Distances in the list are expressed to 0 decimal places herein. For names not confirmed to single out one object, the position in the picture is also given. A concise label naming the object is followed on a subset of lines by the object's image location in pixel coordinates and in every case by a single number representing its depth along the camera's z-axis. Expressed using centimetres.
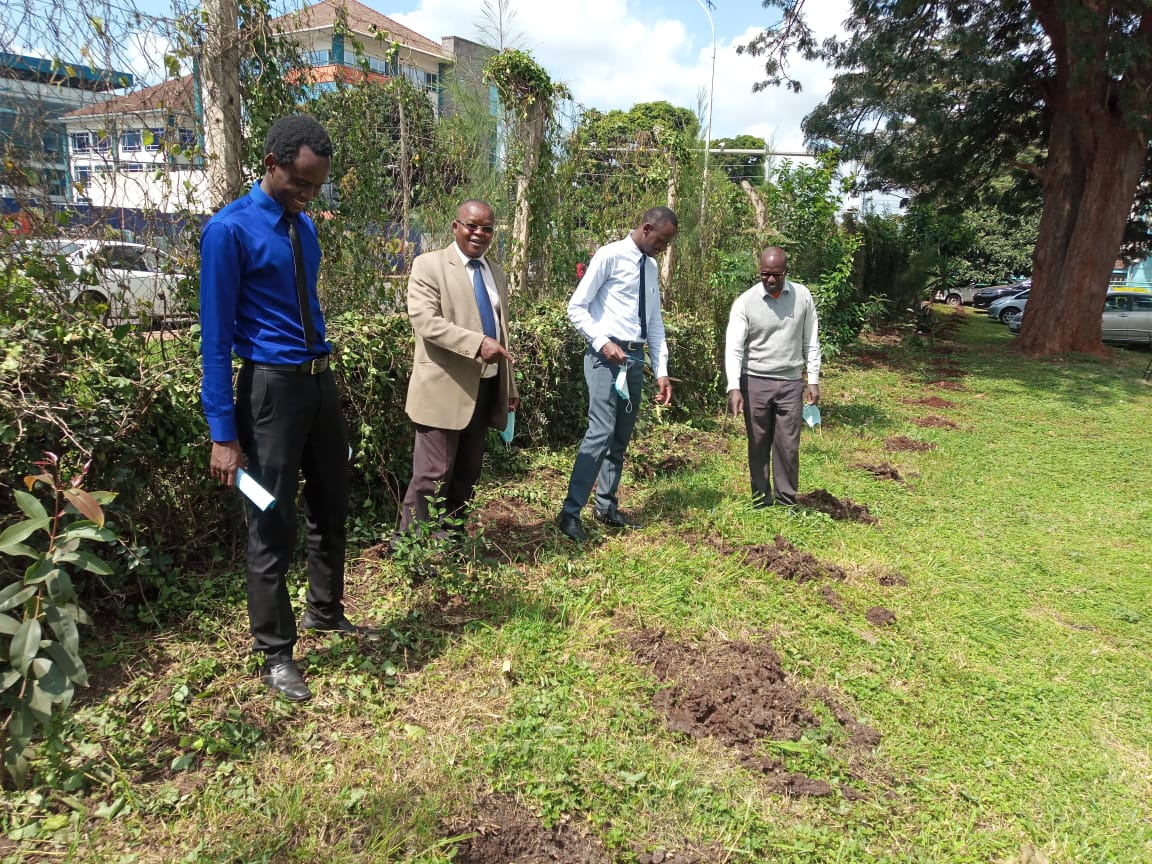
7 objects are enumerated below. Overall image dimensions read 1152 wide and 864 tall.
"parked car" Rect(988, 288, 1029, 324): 2302
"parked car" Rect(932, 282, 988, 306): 3019
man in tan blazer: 344
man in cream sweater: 483
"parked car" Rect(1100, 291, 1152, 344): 1916
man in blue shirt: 249
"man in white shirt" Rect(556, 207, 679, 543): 438
